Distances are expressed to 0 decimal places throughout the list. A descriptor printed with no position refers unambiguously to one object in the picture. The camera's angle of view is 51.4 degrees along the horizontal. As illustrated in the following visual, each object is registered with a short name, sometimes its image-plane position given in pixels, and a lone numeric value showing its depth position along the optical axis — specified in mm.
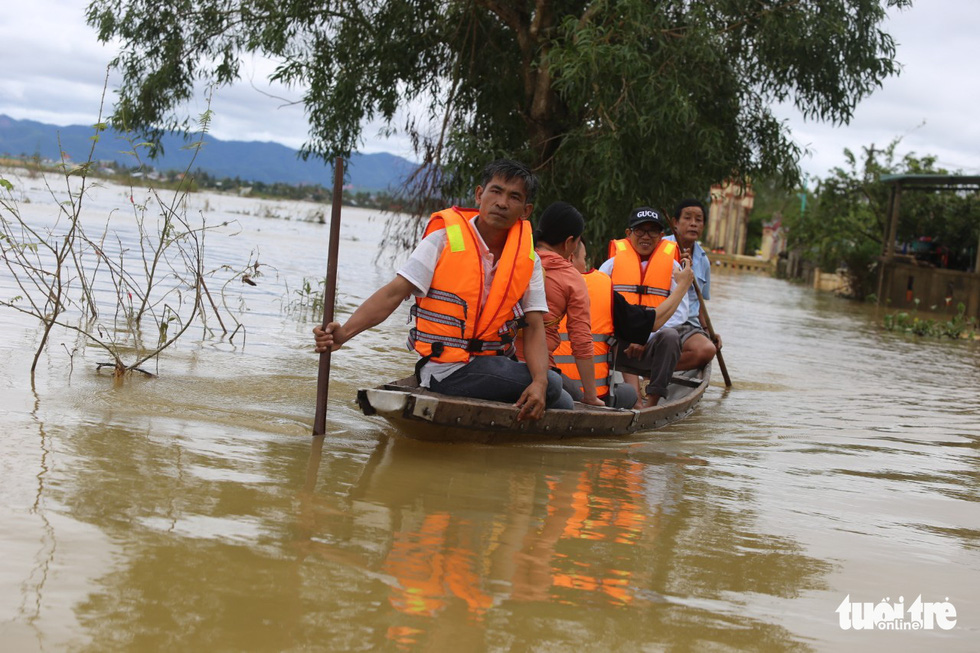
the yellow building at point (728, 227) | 48234
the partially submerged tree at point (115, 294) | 6316
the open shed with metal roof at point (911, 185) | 22188
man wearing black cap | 7336
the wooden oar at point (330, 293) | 5031
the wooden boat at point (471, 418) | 4895
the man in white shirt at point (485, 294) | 4824
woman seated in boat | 5820
